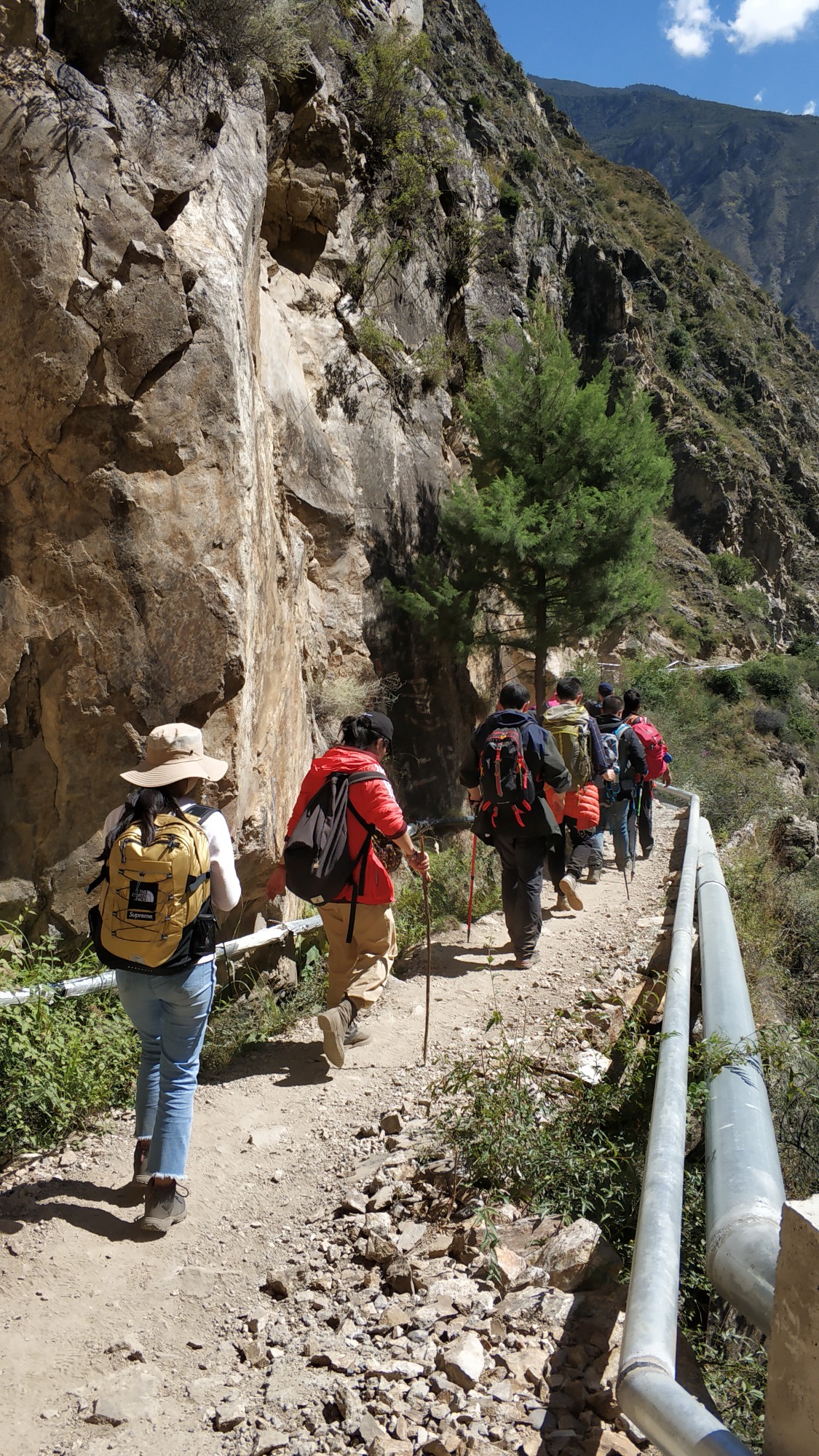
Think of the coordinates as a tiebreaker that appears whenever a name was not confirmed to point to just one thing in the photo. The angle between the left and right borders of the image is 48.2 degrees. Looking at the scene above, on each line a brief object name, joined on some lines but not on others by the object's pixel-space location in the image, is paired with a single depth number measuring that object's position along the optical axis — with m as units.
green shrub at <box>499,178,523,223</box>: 22.72
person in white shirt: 3.53
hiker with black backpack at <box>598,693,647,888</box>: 8.87
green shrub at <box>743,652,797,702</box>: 34.22
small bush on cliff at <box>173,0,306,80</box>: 7.42
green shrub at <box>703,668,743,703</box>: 31.27
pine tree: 13.38
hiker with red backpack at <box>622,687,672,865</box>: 9.41
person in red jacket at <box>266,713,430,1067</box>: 4.89
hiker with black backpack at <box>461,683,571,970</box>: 6.29
